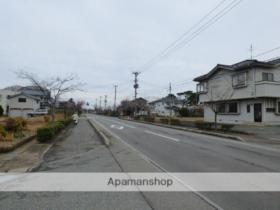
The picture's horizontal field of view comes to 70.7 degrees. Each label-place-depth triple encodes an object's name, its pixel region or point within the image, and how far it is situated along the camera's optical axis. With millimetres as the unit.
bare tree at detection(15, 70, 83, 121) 18590
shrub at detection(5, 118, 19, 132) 13894
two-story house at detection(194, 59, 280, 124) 20655
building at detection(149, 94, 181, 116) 62343
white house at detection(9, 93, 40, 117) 49455
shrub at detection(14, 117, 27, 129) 14184
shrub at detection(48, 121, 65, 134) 12558
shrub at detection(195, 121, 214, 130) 18091
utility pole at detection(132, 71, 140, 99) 43980
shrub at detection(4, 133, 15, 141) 10358
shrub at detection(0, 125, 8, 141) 10461
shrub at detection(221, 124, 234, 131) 16565
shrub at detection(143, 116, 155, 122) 32074
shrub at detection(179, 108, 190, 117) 44602
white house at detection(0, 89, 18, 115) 49940
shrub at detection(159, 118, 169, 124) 27440
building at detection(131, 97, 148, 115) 63689
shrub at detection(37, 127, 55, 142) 10923
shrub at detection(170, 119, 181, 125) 24479
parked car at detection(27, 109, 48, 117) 45513
